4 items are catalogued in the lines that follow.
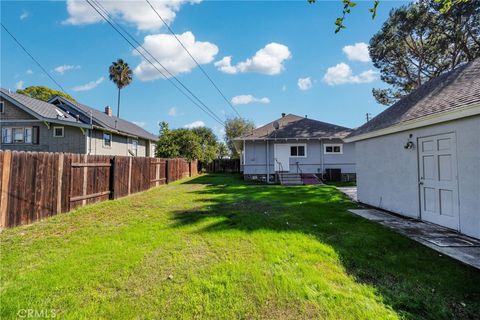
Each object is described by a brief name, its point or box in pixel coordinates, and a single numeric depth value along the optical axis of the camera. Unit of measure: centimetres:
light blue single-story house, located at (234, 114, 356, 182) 1784
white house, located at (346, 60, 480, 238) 488
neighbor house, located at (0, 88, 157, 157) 1673
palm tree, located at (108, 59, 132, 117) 3341
